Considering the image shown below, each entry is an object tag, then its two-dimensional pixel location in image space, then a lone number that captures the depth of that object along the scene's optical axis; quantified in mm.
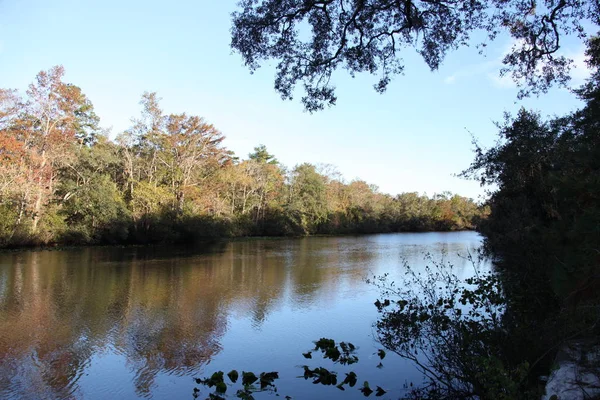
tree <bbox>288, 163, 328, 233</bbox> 48375
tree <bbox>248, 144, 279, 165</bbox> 59156
